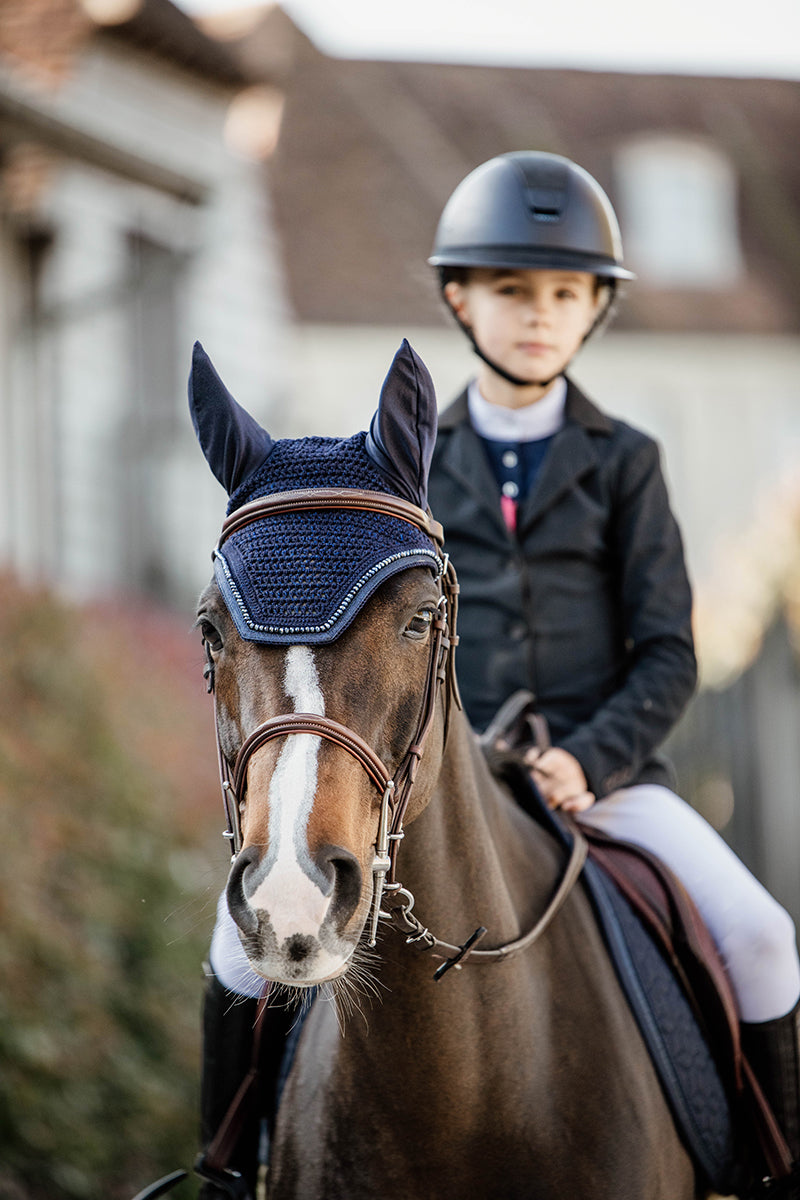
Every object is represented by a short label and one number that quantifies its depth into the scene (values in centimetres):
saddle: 618
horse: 443
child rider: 676
